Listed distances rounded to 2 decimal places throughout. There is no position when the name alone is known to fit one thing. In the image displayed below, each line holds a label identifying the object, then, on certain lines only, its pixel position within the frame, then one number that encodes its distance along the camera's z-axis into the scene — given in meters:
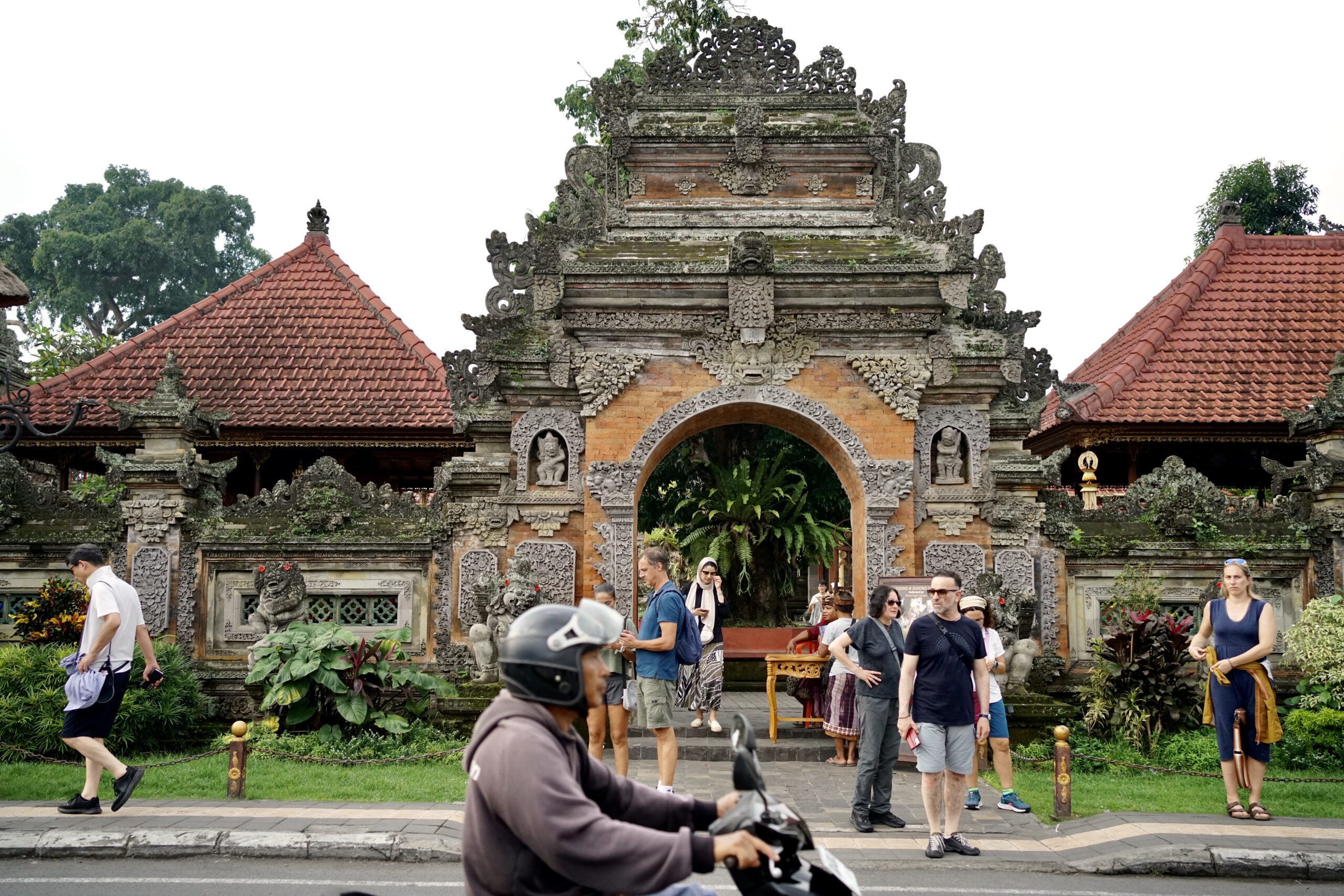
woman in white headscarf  9.65
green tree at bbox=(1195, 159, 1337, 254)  25.28
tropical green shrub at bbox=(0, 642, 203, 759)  9.85
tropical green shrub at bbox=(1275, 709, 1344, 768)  9.69
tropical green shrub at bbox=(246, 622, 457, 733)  10.16
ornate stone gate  11.54
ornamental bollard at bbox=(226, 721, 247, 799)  8.09
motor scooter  2.90
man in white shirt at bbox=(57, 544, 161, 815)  7.50
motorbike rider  2.82
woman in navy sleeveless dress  7.70
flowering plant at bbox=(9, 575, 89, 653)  10.93
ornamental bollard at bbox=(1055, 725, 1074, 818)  7.77
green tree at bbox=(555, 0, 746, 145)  21.23
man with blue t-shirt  8.04
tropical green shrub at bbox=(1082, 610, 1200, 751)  10.43
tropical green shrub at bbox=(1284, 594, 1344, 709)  10.16
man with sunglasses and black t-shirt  6.78
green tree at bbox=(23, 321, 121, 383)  23.36
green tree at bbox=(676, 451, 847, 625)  16.06
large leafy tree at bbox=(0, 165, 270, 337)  42.41
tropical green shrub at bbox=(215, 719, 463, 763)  9.92
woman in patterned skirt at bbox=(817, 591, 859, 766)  9.77
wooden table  10.38
